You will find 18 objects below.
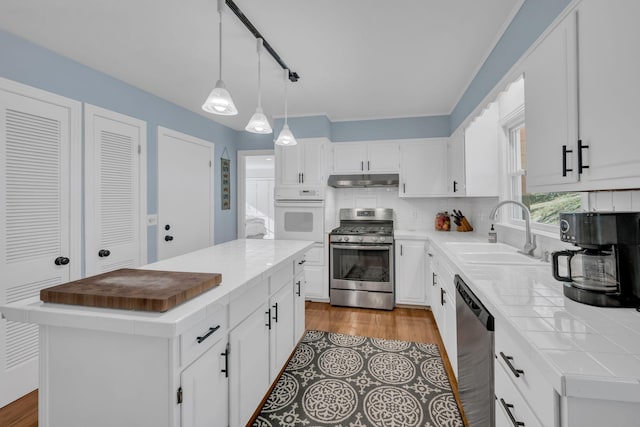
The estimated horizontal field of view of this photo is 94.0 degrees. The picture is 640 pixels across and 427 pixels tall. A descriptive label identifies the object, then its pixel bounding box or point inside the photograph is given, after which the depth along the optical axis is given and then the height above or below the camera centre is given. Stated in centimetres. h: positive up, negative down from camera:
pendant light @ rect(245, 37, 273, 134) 216 +68
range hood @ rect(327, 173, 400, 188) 378 +44
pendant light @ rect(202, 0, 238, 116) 171 +66
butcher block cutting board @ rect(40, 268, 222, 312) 107 -29
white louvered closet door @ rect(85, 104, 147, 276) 253 +23
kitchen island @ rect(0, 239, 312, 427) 107 -57
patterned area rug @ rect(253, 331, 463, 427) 183 -123
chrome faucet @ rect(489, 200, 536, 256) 205 -18
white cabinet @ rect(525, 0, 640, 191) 92 +42
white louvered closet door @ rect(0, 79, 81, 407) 200 +6
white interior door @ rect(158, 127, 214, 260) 330 +27
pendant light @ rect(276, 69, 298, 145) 250 +65
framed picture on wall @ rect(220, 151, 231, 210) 438 +50
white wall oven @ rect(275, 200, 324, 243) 383 -7
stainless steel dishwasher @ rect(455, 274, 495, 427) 127 -71
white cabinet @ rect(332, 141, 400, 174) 390 +76
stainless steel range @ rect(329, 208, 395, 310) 361 -68
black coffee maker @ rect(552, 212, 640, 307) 105 -16
